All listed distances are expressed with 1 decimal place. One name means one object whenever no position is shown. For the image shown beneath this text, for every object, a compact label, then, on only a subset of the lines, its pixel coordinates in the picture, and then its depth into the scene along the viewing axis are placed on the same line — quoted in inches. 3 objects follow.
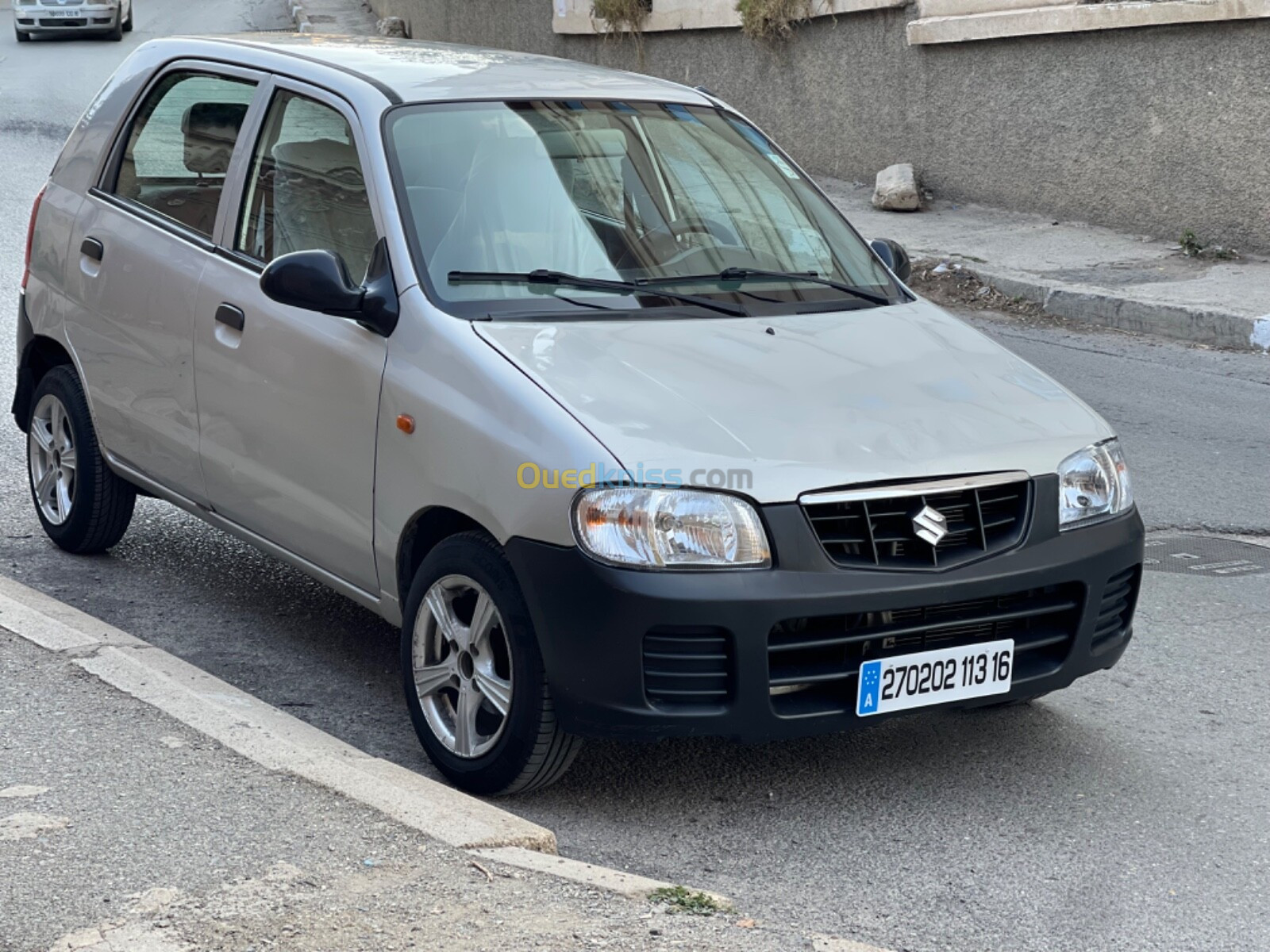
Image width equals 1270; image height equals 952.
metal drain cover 237.5
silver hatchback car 145.8
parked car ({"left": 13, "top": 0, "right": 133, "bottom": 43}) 1221.1
